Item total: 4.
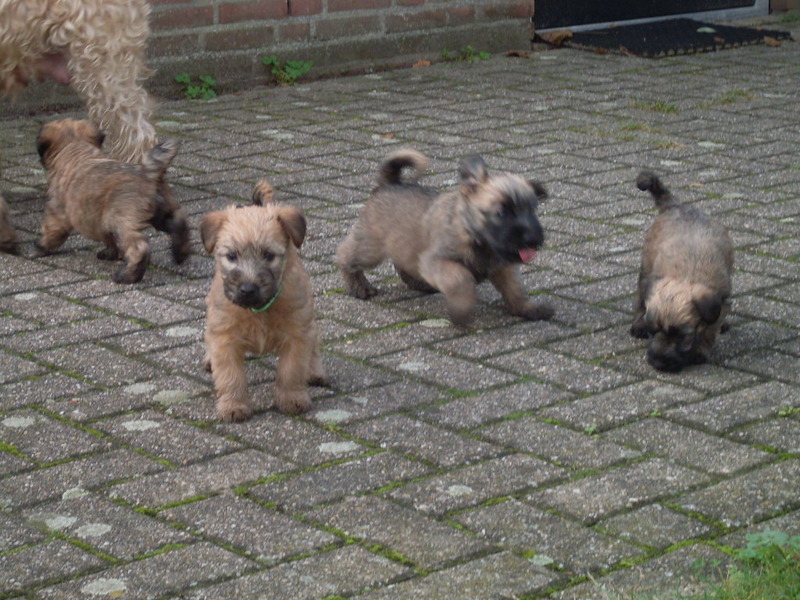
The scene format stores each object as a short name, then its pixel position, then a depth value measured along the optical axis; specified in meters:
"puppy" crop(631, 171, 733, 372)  4.97
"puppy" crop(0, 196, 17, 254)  6.64
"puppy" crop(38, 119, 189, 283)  6.19
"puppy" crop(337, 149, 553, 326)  5.43
